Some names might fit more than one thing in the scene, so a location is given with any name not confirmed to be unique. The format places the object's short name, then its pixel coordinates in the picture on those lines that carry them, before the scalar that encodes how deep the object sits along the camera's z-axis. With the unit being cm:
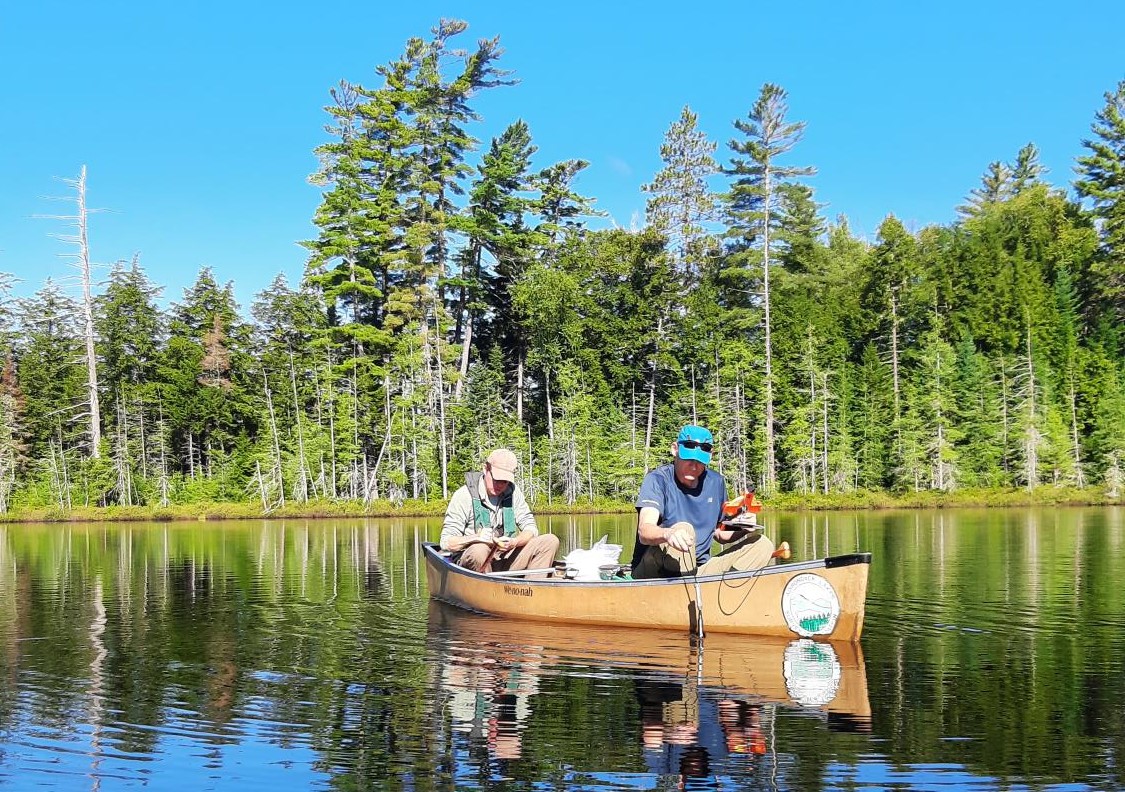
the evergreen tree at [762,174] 5172
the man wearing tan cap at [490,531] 1234
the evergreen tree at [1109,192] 5094
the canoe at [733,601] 981
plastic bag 1215
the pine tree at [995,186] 6981
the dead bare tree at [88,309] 4662
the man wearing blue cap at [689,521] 973
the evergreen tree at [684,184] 5659
